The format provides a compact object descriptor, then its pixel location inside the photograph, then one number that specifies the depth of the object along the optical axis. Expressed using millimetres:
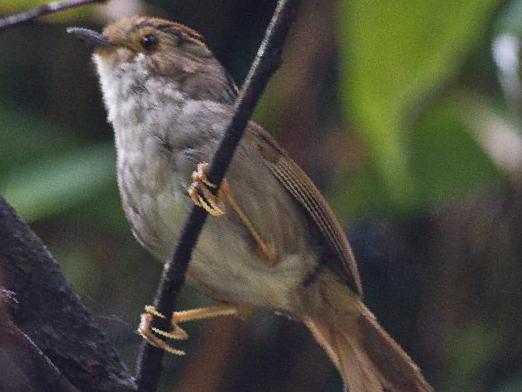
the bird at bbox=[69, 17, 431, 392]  2449
